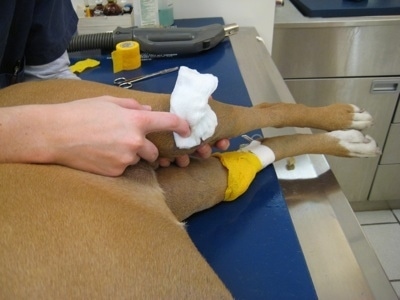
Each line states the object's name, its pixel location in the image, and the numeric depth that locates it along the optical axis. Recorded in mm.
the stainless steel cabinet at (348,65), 1690
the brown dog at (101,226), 454
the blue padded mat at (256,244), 623
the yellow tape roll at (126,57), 1284
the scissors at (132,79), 1195
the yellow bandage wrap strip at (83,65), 1312
